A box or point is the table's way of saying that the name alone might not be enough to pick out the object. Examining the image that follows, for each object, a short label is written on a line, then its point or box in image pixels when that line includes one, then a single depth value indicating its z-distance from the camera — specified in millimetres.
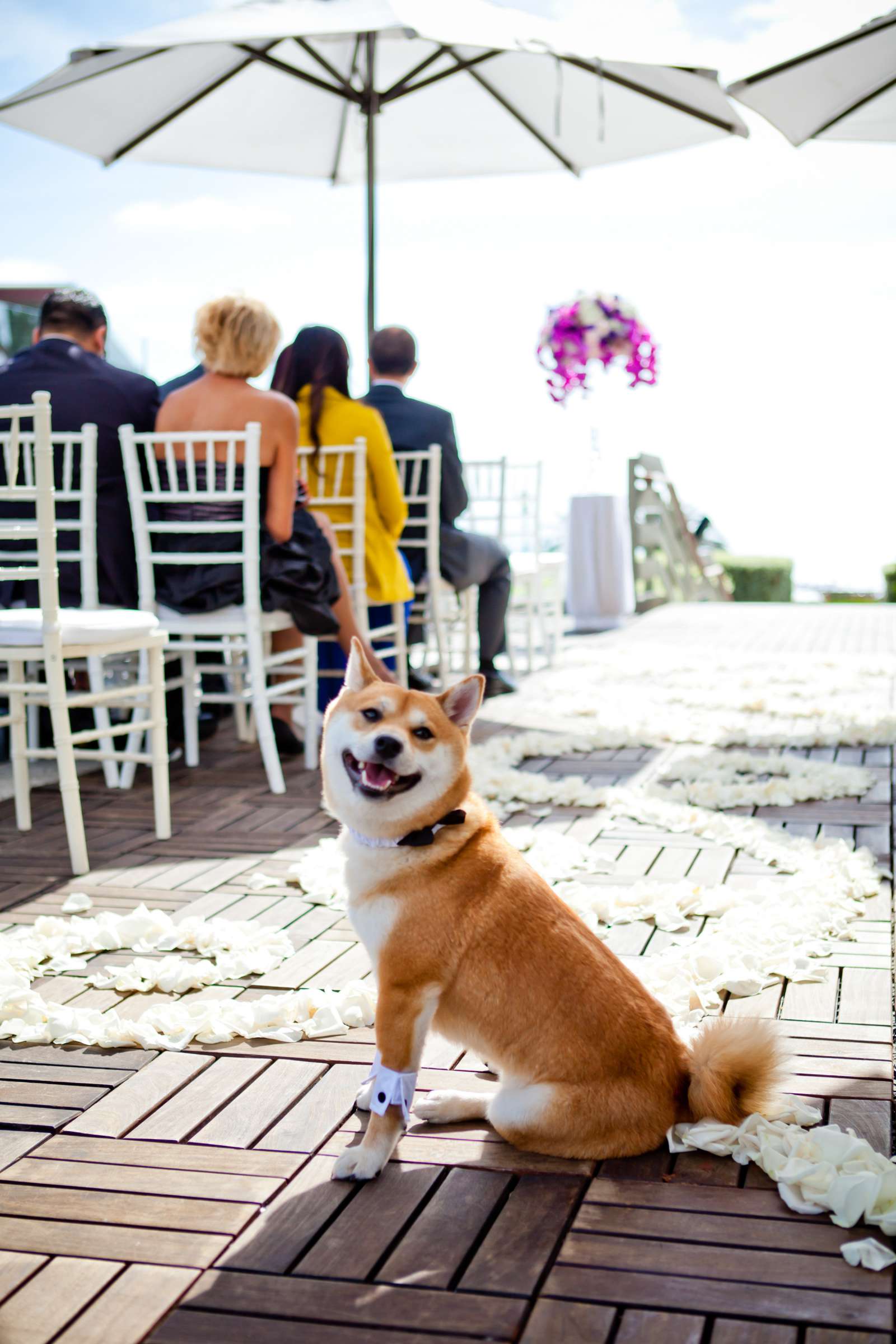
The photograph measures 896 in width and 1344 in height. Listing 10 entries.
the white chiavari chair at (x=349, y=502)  4629
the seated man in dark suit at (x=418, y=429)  5570
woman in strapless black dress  4145
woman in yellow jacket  4840
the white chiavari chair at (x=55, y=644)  3053
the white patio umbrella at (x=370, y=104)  5852
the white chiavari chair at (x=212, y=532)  3986
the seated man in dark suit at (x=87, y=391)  4285
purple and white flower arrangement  8078
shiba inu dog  1640
